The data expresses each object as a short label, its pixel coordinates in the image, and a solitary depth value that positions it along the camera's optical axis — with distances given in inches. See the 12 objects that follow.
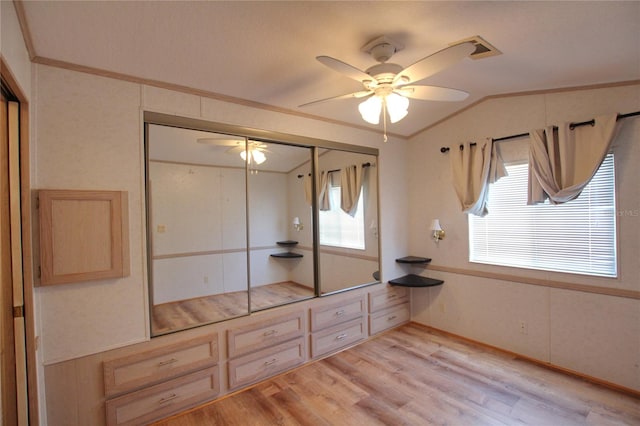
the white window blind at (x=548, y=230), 103.1
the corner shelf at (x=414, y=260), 150.9
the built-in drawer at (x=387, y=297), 144.8
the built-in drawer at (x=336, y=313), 123.3
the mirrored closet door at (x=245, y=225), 98.8
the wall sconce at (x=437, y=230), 146.2
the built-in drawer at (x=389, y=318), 144.9
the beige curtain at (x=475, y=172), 126.4
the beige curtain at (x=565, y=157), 98.8
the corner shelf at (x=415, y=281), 145.7
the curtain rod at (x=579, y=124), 96.3
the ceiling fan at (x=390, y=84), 65.4
